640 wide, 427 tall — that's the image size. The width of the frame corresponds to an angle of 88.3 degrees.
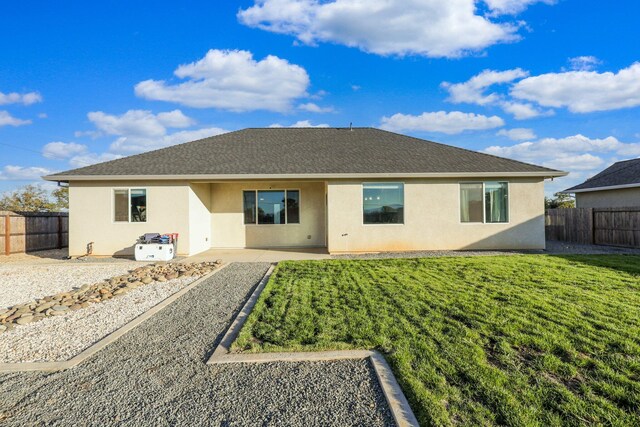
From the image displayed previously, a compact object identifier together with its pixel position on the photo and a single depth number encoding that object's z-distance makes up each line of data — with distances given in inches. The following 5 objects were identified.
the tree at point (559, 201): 1070.4
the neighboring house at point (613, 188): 612.1
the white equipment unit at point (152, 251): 413.7
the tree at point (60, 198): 1068.2
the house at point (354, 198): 442.0
